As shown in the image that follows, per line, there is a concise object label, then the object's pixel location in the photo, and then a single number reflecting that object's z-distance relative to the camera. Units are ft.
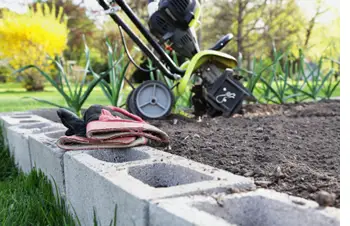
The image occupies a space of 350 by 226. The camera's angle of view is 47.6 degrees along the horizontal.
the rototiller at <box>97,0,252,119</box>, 7.83
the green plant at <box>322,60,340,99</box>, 12.77
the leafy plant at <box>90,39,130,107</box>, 8.65
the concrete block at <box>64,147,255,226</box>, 2.89
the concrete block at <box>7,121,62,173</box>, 6.41
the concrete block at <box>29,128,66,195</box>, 4.69
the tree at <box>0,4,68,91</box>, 22.03
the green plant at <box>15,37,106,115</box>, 8.18
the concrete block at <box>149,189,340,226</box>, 2.37
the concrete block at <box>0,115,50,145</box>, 7.86
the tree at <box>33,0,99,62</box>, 45.88
